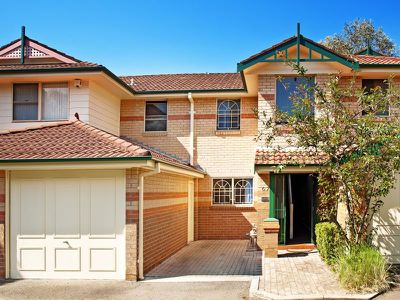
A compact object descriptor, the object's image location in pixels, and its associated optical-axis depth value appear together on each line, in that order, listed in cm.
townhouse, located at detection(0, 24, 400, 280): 1077
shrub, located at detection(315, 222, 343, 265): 1096
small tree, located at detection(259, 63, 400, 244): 959
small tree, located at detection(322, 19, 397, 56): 3428
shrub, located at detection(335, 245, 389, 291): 912
